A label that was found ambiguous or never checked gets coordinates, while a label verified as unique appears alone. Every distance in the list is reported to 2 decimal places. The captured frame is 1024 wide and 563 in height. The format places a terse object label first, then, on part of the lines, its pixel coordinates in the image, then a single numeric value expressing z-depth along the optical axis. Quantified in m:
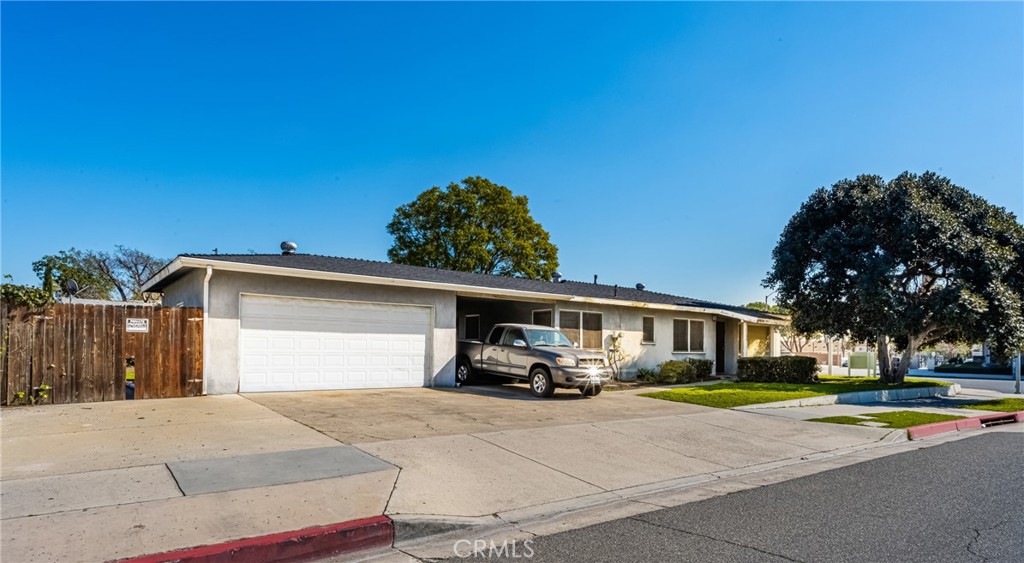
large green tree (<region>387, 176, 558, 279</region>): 37.06
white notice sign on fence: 11.42
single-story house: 12.59
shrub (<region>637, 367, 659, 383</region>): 20.02
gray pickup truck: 14.15
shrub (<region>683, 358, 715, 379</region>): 21.09
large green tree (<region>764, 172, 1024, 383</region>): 18.06
